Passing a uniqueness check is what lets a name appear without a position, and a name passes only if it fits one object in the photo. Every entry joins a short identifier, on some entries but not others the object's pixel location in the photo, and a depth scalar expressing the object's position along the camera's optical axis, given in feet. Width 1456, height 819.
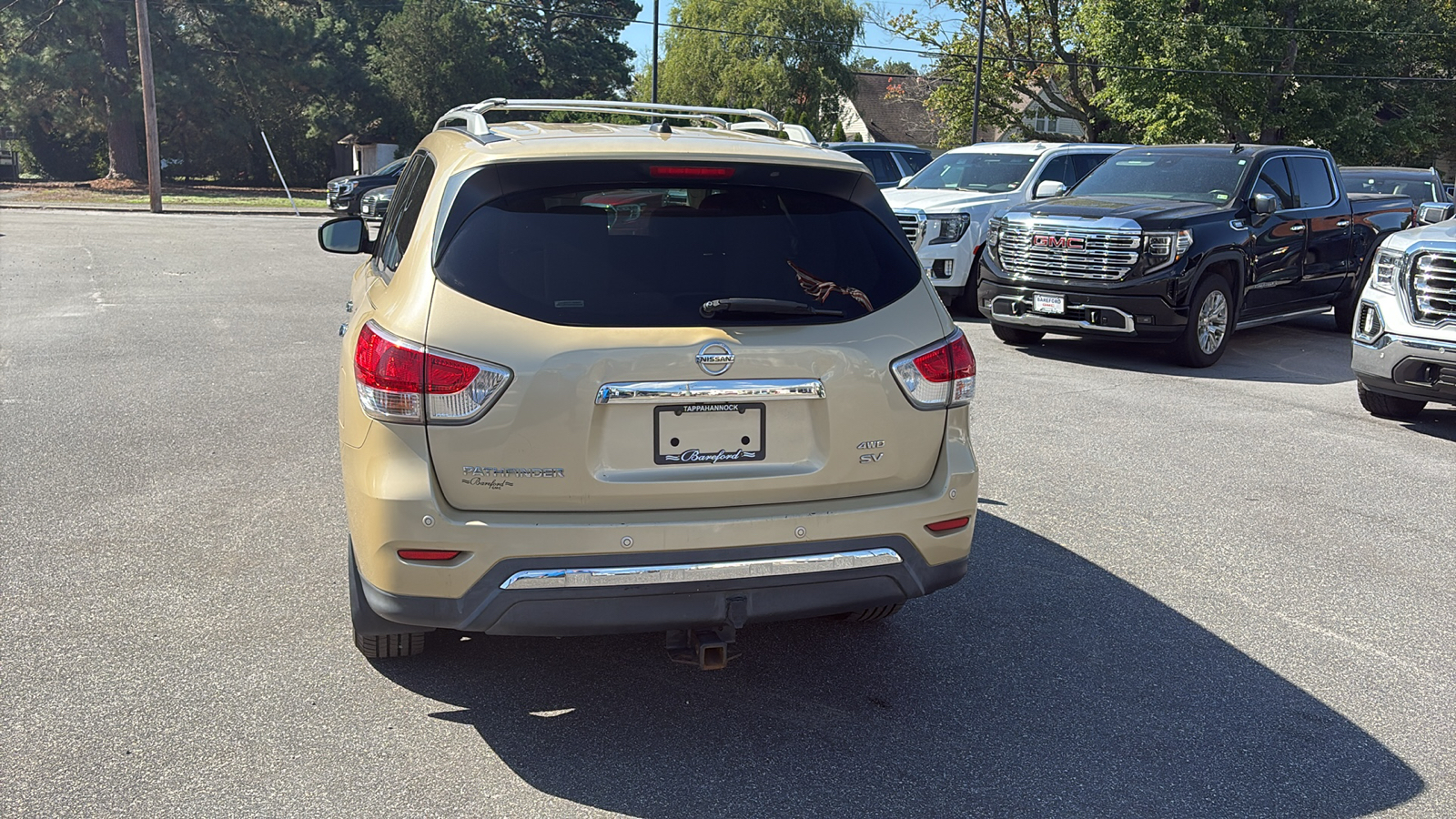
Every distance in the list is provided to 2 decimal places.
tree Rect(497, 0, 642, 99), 185.57
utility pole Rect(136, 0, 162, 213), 103.04
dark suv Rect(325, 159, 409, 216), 96.37
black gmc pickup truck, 33.86
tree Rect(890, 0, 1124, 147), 136.87
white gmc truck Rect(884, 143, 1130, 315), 44.01
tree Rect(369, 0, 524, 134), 156.97
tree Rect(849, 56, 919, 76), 249.12
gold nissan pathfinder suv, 10.93
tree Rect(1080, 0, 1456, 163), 113.91
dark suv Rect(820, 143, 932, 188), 63.52
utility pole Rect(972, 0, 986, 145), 119.14
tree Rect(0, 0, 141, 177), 127.44
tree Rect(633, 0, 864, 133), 166.30
